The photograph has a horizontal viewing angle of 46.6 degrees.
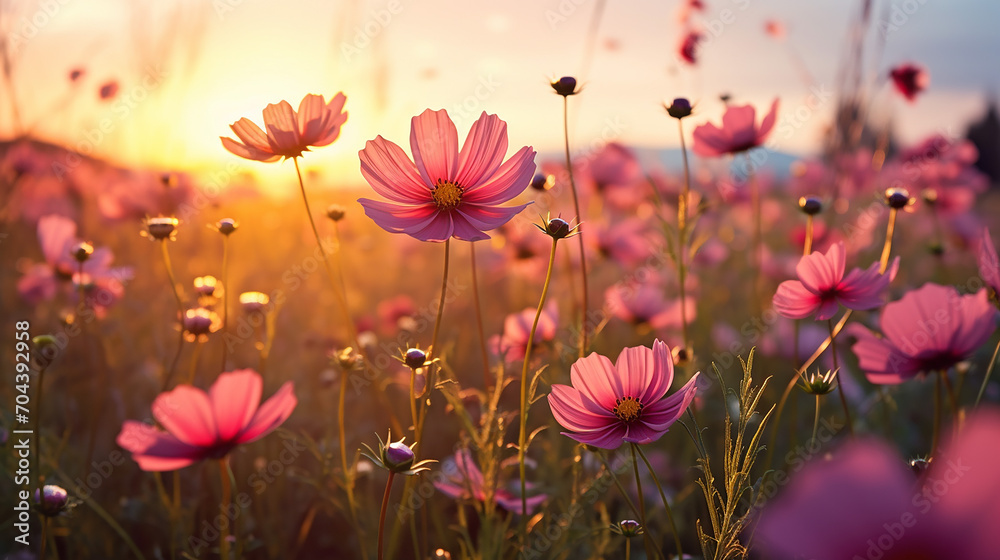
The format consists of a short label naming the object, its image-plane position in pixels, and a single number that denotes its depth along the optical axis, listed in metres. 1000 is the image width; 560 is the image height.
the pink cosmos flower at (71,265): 0.71
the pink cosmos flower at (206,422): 0.46
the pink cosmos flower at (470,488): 0.56
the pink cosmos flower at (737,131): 0.67
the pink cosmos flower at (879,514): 0.28
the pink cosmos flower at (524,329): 0.67
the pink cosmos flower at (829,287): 0.53
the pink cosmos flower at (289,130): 0.54
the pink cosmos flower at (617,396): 0.50
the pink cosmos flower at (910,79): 0.85
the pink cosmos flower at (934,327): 0.50
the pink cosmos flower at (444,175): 0.53
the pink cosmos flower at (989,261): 0.50
